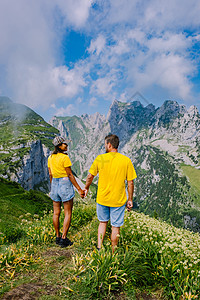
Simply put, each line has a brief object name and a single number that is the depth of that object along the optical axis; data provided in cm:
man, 515
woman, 616
